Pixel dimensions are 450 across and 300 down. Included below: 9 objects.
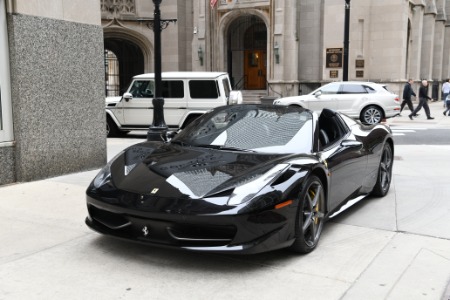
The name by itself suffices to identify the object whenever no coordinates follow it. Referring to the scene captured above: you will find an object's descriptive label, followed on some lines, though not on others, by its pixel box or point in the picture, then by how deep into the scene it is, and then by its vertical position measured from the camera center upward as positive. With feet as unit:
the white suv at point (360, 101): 57.62 -2.68
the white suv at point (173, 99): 45.98 -1.95
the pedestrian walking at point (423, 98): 68.27 -2.86
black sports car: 12.86 -2.95
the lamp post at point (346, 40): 69.34 +5.16
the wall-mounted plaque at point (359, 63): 87.76 +2.47
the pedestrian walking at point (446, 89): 80.93 -1.90
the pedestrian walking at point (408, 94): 70.33 -2.37
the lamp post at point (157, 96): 38.17 -1.41
